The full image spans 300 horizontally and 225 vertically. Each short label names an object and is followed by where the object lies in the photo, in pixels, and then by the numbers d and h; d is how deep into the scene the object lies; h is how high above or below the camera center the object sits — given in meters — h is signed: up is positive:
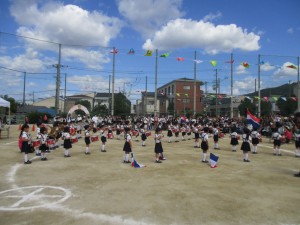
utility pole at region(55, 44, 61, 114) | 36.92 +5.24
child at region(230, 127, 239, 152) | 17.45 -1.02
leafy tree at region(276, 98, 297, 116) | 44.88 +2.93
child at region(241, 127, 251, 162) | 13.72 -1.03
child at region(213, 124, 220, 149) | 18.36 -0.70
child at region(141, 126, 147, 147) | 19.84 -1.08
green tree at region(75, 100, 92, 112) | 84.95 +5.13
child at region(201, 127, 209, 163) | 13.40 -1.02
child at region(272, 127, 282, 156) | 16.05 -1.06
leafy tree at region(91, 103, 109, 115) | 62.00 +2.62
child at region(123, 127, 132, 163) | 13.03 -1.24
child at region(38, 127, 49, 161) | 13.63 -1.29
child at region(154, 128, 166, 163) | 13.42 -1.11
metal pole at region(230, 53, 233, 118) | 37.62 +6.86
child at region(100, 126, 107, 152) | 16.58 -1.01
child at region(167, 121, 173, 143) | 22.21 -0.84
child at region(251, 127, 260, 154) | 16.19 -0.75
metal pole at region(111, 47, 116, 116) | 39.88 +5.64
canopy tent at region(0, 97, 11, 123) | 22.33 +1.22
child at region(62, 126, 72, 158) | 14.58 -1.04
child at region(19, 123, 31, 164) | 12.50 -1.01
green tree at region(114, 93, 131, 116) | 60.33 +3.50
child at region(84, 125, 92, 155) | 15.78 -1.15
